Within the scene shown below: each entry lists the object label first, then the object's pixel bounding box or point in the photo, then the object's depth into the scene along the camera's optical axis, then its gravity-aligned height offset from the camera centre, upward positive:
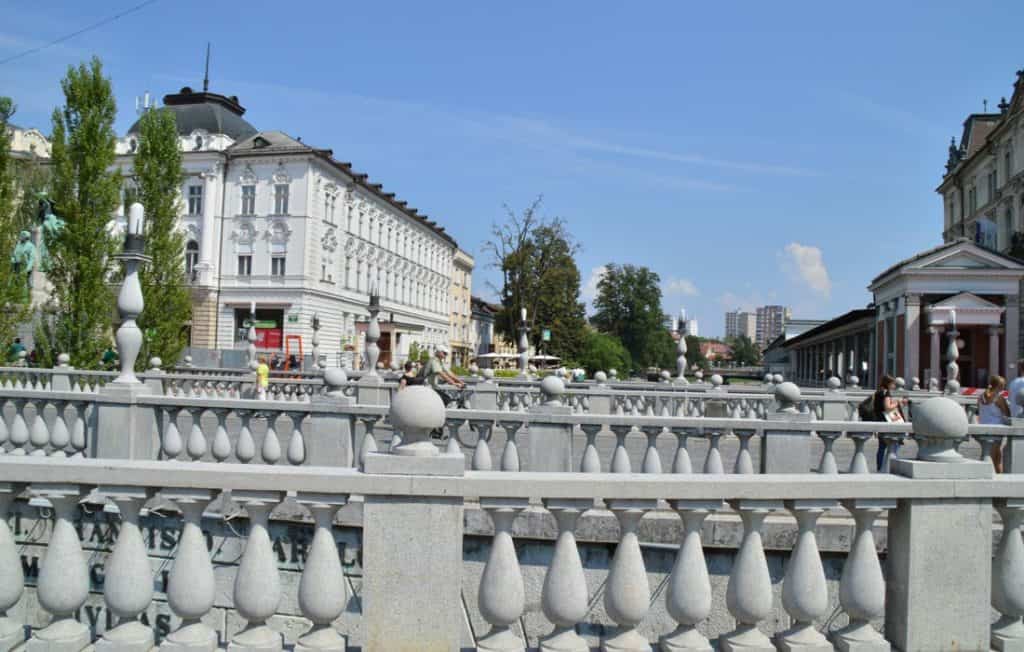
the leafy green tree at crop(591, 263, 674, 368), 88.06 +6.72
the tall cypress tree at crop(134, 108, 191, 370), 28.16 +4.69
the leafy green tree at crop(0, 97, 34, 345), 19.53 +2.86
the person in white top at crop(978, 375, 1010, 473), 10.83 -0.43
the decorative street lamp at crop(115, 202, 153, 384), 8.78 +0.37
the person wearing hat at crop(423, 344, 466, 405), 15.68 -0.30
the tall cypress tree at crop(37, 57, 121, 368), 22.59 +3.83
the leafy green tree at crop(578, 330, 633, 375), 62.63 +0.90
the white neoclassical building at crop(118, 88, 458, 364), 51.81 +8.90
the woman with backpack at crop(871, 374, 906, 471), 11.44 -0.46
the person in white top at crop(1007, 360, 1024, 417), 11.28 -0.21
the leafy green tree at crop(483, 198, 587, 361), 54.91 +6.66
